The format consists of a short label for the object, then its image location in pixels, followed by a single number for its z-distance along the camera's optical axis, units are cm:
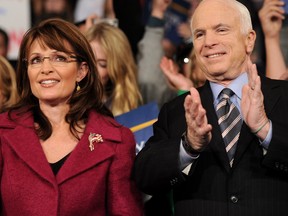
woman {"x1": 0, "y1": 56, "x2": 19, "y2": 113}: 848
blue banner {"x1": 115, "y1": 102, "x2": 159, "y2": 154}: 766
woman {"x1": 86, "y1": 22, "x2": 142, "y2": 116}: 868
